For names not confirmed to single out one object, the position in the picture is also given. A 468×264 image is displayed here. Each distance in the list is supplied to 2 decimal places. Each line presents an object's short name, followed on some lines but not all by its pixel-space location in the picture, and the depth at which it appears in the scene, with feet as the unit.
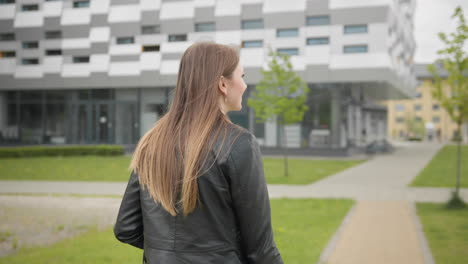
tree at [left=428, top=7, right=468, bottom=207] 31.37
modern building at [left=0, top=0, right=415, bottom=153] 90.58
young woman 5.81
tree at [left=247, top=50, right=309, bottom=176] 53.36
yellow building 299.99
